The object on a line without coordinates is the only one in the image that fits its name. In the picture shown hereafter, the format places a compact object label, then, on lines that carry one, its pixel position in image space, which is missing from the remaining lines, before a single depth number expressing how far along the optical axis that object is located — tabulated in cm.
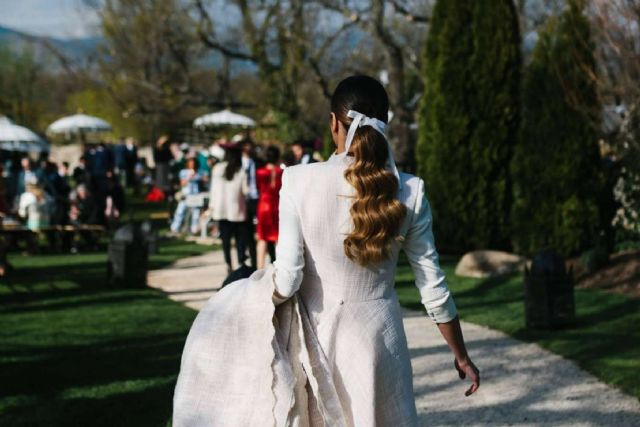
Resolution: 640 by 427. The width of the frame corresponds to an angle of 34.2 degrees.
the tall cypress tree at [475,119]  1694
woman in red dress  1241
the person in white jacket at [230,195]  1341
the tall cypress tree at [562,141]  1434
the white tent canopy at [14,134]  2448
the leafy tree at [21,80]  6331
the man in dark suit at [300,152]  1293
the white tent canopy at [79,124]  3569
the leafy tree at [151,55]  3156
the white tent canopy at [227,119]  3216
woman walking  349
